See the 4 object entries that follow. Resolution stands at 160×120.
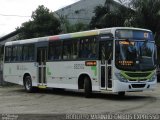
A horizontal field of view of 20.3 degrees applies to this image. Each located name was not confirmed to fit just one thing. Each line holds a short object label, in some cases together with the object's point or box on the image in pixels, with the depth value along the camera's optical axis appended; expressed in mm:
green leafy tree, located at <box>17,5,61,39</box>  45594
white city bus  18359
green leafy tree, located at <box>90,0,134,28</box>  41500
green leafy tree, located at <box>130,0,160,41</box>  40250
